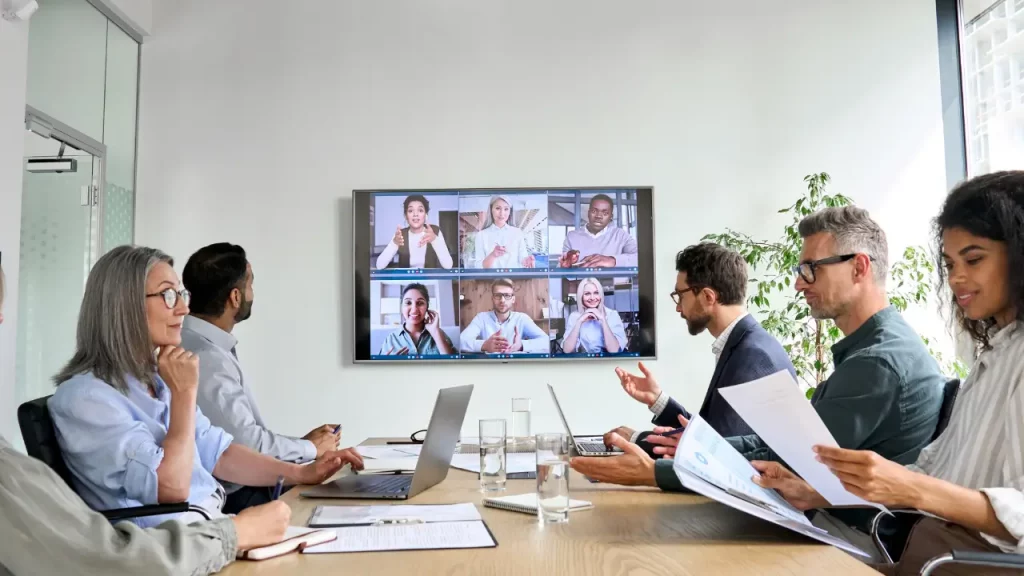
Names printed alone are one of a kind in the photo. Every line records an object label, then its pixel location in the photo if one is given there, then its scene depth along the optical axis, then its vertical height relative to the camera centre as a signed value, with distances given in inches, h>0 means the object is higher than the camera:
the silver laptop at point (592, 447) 93.1 -13.7
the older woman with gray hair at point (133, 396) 63.4 -4.7
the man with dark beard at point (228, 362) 96.9 -3.0
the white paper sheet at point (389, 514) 61.0 -13.8
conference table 47.6 -13.7
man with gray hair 72.6 -3.1
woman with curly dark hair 54.4 -7.8
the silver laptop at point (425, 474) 72.0 -13.0
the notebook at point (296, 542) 50.3 -13.2
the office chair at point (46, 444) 59.0 -8.0
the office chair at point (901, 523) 65.9 -16.9
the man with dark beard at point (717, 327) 97.7 +0.8
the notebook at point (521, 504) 63.8 -13.5
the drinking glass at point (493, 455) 74.9 -11.1
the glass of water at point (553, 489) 59.4 -11.3
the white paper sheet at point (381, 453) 99.5 -14.7
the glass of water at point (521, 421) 105.0 -12.1
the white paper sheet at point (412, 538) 52.3 -13.5
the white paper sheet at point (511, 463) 87.7 -14.4
